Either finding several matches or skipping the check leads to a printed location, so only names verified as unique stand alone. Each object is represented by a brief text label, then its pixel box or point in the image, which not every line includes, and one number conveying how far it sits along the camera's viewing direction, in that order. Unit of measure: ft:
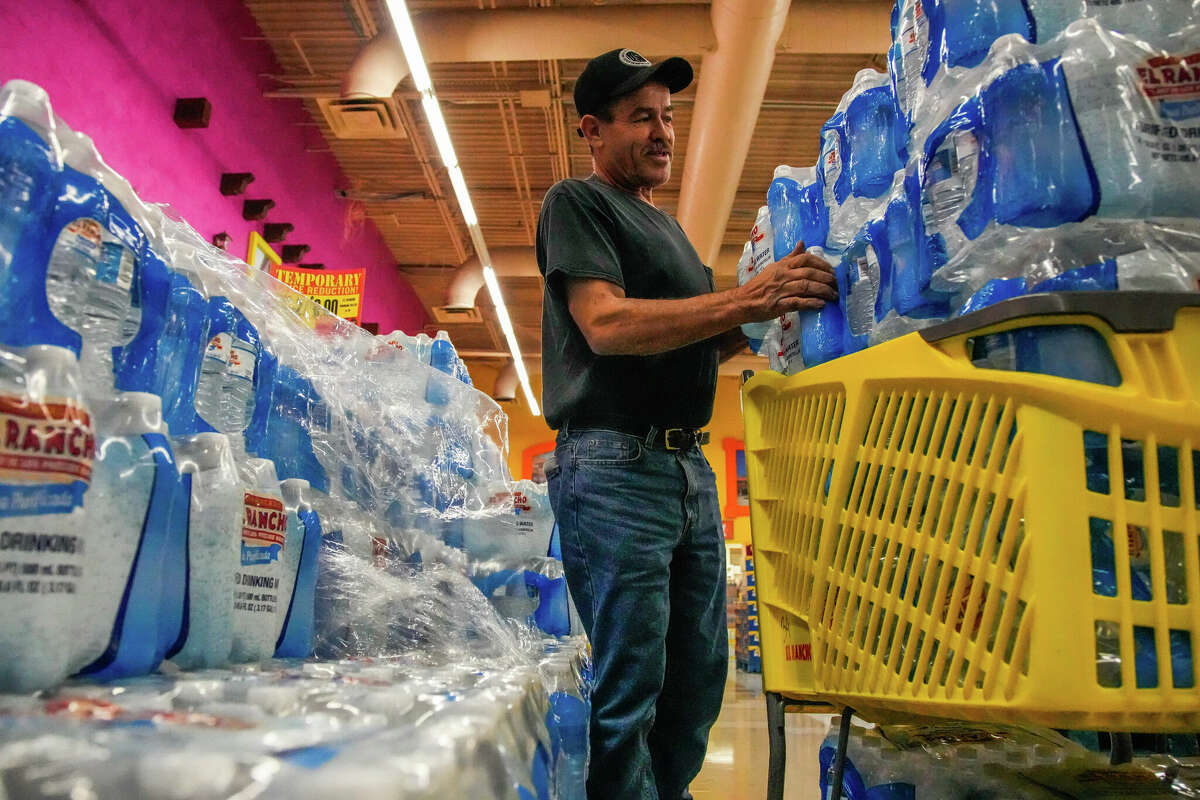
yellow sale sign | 18.56
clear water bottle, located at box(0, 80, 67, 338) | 2.93
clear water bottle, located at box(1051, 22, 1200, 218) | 3.06
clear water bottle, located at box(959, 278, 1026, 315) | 3.18
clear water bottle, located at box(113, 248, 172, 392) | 3.89
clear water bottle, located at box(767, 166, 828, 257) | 5.03
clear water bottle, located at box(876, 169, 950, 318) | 3.63
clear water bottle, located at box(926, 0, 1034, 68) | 3.57
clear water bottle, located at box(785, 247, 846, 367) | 4.47
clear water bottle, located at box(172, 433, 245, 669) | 3.64
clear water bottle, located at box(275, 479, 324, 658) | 4.67
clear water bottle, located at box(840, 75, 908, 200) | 4.58
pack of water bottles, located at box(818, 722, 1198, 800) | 4.00
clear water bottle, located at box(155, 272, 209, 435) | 4.29
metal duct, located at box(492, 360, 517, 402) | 47.29
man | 4.88
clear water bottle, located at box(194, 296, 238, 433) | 4.68
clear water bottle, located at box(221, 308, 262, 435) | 4.90
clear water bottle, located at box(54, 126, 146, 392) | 3.20
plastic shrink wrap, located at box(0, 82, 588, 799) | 1.97
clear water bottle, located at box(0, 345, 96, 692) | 2.51
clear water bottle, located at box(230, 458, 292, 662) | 3.96
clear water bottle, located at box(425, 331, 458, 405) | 9.61
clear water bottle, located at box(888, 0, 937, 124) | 3.96
